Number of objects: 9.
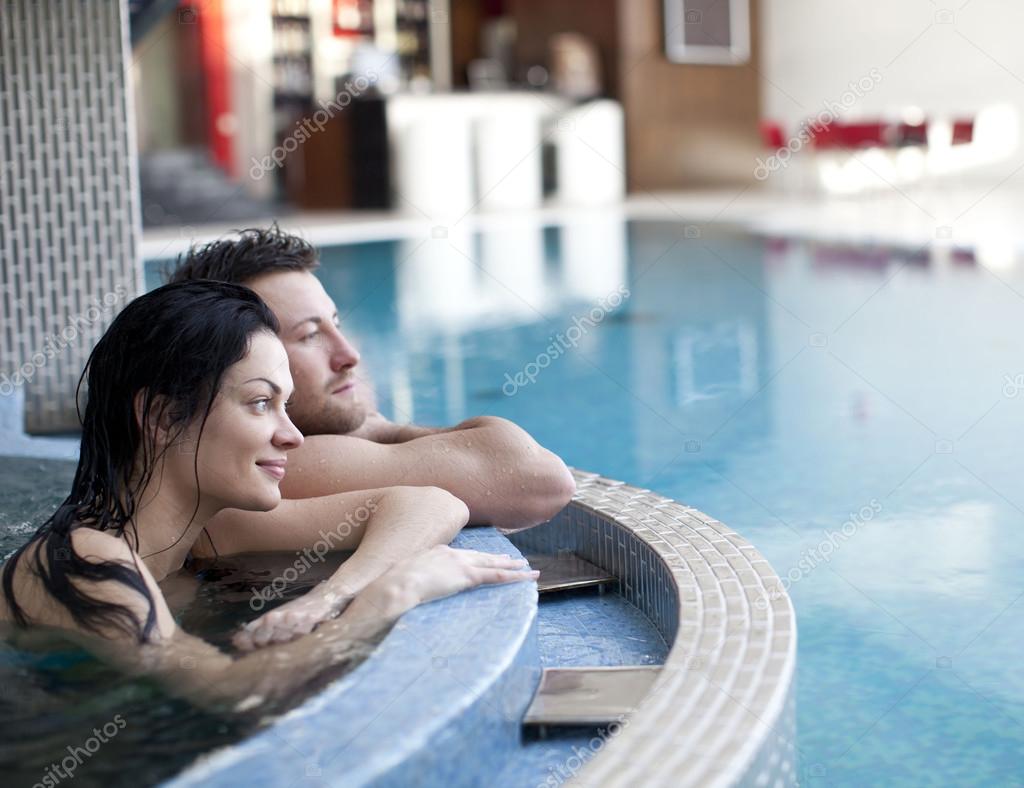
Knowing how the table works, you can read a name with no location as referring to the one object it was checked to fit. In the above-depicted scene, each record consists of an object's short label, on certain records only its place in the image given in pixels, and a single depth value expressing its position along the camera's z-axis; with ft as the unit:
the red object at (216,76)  50.98
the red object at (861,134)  45.96
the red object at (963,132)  47.03
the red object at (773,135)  49.62
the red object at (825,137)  47.06
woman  5.57
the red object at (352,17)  52.44
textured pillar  13.39
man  7.21
